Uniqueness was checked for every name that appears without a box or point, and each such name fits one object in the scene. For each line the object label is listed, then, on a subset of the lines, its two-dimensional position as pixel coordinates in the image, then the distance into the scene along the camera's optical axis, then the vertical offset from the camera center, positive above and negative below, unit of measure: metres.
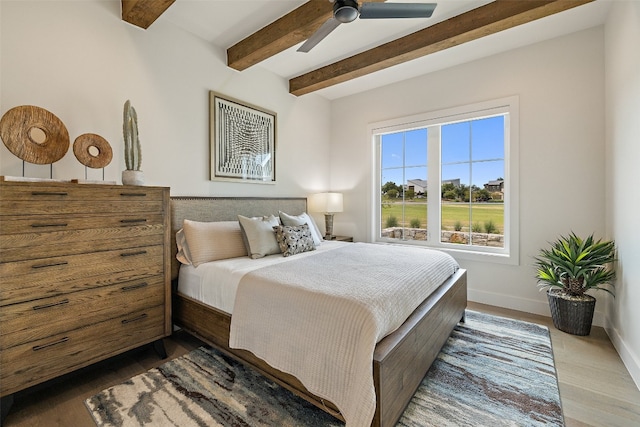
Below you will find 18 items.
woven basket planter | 2.41 -0.86
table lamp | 4.04 +0.11
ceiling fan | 1.65 +1.21
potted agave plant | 2.37 -0.56
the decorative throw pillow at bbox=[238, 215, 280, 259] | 2.50 -0.22
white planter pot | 2.07 +0.26
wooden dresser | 1.52 -0.39
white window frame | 3.07 +0.45
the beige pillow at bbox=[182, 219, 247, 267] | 2.32 -0.24
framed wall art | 3.01 +0.82
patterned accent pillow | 2.63 -0.26
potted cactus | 2.08 +0.49
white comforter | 1.30 -0.56
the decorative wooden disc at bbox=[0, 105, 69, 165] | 1.68 +0.49
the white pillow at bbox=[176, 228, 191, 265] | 2.38 -0.31
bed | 1.34 -0.77
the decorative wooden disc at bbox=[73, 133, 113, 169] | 1.98 +0.45
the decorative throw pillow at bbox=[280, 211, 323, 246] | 2.99 -0.10
